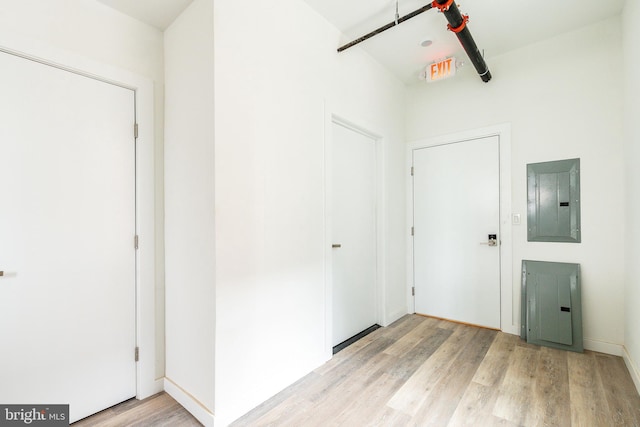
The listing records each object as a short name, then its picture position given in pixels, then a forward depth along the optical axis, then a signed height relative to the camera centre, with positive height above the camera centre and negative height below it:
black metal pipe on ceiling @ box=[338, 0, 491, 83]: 1.95 +1.41
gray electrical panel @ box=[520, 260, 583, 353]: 2.64 -0.88
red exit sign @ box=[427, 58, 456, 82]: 2.90 +1.47
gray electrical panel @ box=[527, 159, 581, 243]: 2.73 +0.11
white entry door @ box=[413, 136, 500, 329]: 3.17 -0.21
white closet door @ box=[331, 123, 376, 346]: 2.77 -0.19
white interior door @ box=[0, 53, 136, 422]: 1.64 -0.15
